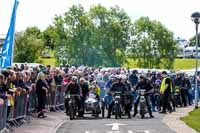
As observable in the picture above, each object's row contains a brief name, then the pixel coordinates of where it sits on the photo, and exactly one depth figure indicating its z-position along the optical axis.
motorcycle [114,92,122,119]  26.91
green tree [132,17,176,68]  98.50
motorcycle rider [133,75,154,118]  28.42
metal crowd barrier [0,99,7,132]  17.05
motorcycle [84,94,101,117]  27.69
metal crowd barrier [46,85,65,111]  28.48
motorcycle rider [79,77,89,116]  27.96
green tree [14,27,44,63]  92.47
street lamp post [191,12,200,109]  33.62
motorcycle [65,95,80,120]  26.33
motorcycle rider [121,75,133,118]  27.70
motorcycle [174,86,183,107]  36.38
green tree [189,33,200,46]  155.12
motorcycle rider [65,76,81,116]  27.12
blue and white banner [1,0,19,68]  19.19
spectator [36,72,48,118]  24.97
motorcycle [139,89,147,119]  27.66
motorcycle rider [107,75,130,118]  27.73
